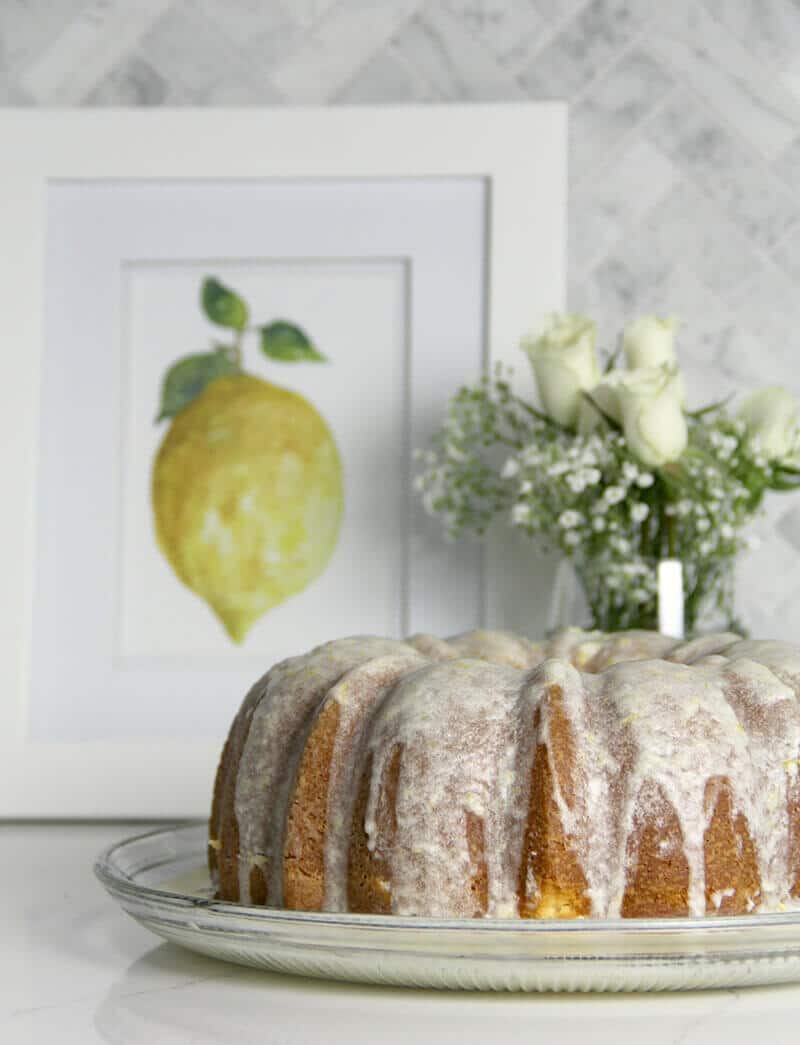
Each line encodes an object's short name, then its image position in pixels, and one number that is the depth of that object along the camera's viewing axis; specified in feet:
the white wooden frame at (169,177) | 3.78
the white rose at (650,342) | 3.56
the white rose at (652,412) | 3.45
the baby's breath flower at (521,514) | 3.57
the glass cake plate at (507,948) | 2.15
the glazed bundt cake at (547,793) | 2.48
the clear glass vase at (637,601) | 3.53
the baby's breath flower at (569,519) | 3.53
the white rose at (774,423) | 3.56
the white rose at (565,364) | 3.56
